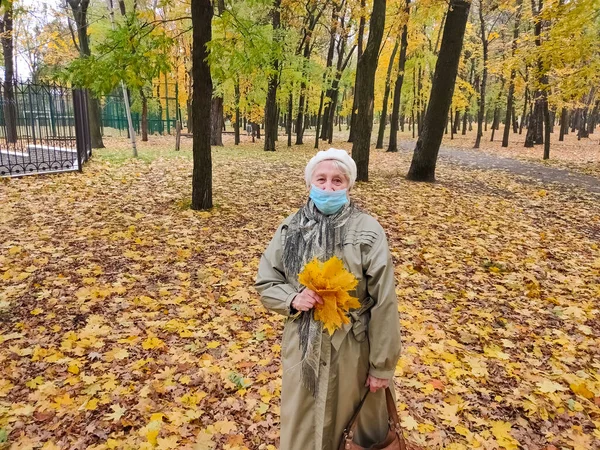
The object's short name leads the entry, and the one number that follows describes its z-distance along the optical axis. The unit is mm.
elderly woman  1881
